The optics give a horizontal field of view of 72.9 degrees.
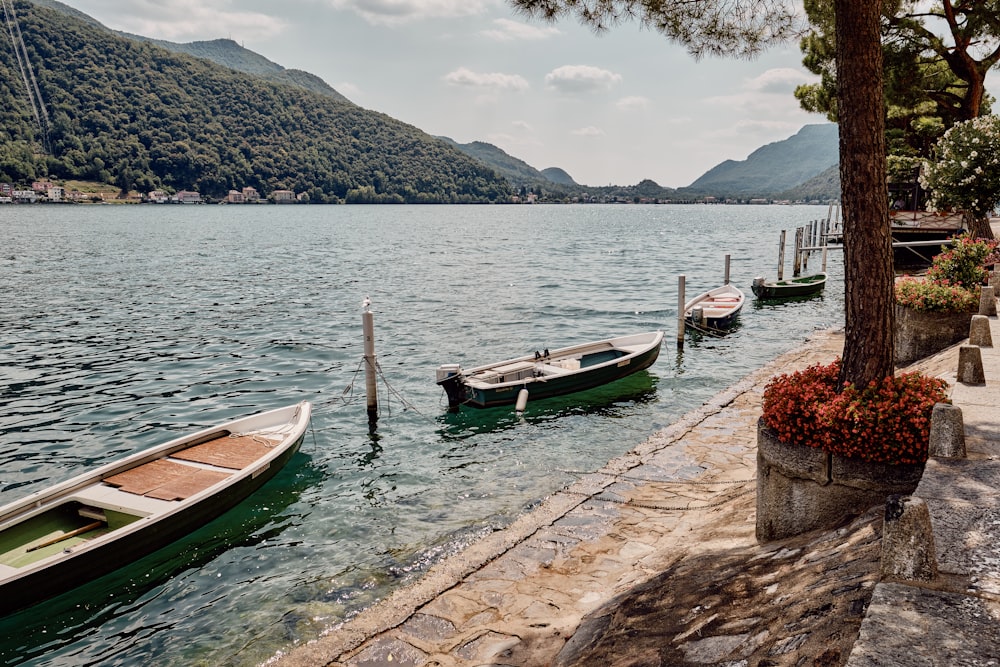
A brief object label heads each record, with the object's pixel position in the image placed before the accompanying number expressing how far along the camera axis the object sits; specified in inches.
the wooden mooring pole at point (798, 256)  1752.0
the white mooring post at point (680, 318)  974.4
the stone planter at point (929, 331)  558.3
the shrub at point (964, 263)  617.0
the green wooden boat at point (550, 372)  691.4
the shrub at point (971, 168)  719.1
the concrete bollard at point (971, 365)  354.9
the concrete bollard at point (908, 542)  160.9
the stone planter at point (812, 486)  244.1
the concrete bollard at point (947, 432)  235.6
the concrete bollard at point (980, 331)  439.5
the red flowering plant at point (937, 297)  559.8
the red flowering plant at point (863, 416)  240.4
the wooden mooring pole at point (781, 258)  1729.8
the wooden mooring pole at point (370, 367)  649.0
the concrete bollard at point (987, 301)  532.4
